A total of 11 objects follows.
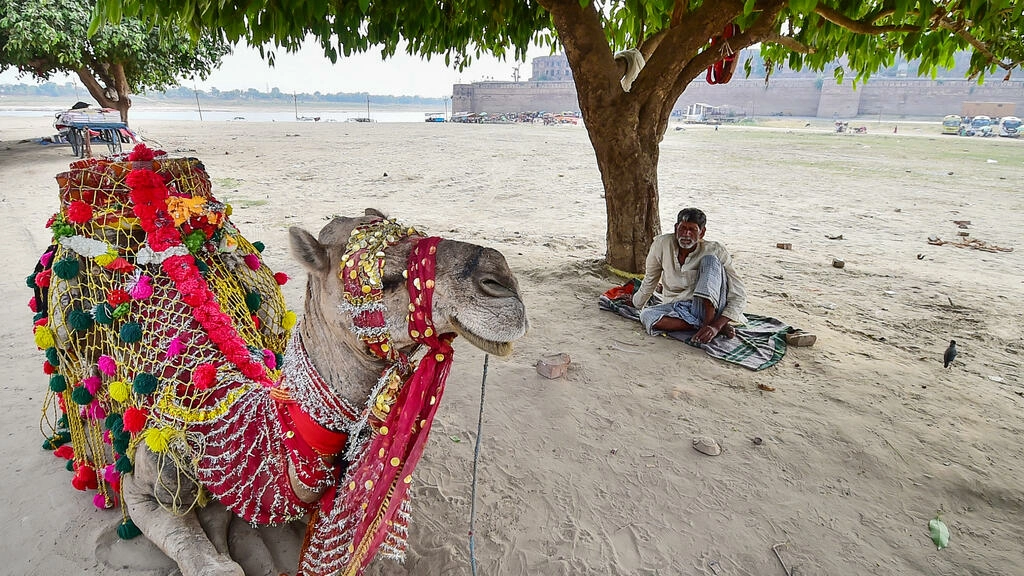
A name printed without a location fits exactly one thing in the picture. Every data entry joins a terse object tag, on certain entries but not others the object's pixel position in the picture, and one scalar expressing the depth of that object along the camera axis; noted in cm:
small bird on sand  424
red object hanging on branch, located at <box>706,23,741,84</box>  505
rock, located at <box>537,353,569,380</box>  397
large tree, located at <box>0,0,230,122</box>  1280
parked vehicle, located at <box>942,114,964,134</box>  3701
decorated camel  159
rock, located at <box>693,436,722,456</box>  317
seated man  470
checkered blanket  436
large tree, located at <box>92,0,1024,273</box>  429
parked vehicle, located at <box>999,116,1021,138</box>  3412
